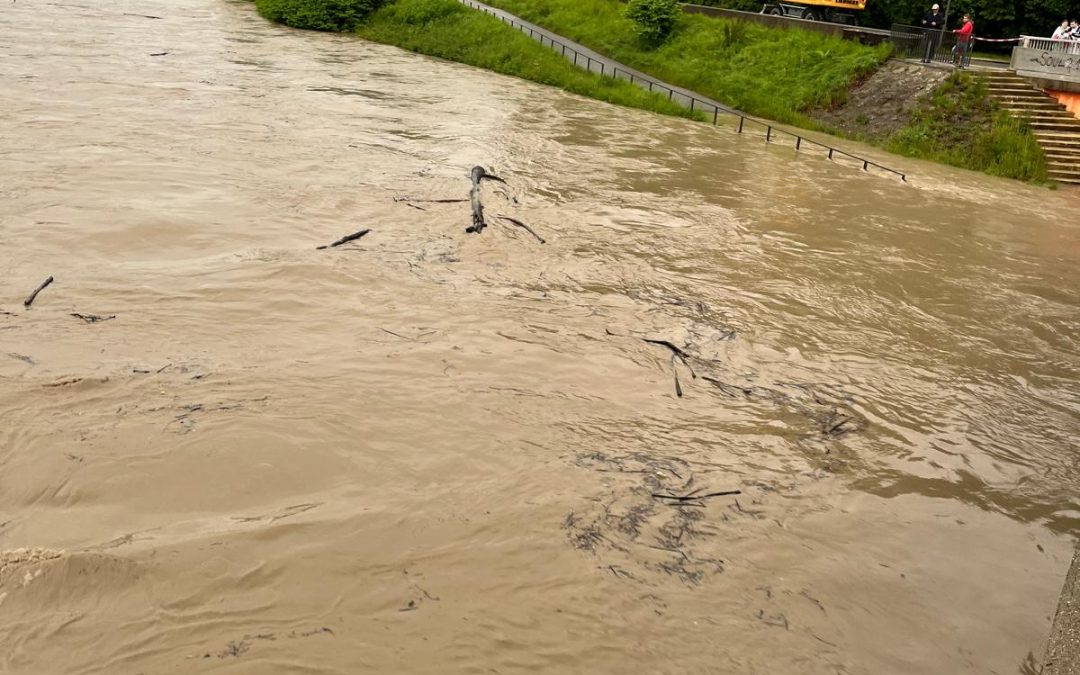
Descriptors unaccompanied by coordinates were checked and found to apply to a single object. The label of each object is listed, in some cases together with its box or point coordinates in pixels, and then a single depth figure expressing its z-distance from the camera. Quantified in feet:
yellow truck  107.96
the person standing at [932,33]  87.86
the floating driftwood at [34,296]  30.94
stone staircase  72.64
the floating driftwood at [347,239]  39.91
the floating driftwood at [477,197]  44.45
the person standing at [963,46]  84.23
